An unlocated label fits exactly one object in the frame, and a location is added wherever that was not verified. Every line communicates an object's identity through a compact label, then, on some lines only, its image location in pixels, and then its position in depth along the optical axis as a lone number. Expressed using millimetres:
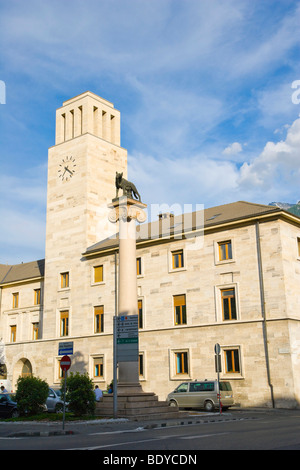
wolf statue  27625
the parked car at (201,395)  27344
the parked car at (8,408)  22953
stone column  23906
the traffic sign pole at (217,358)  24078
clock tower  42812
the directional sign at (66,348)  19766
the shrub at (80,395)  21906
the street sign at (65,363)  18359
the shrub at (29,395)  21922
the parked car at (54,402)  26659
